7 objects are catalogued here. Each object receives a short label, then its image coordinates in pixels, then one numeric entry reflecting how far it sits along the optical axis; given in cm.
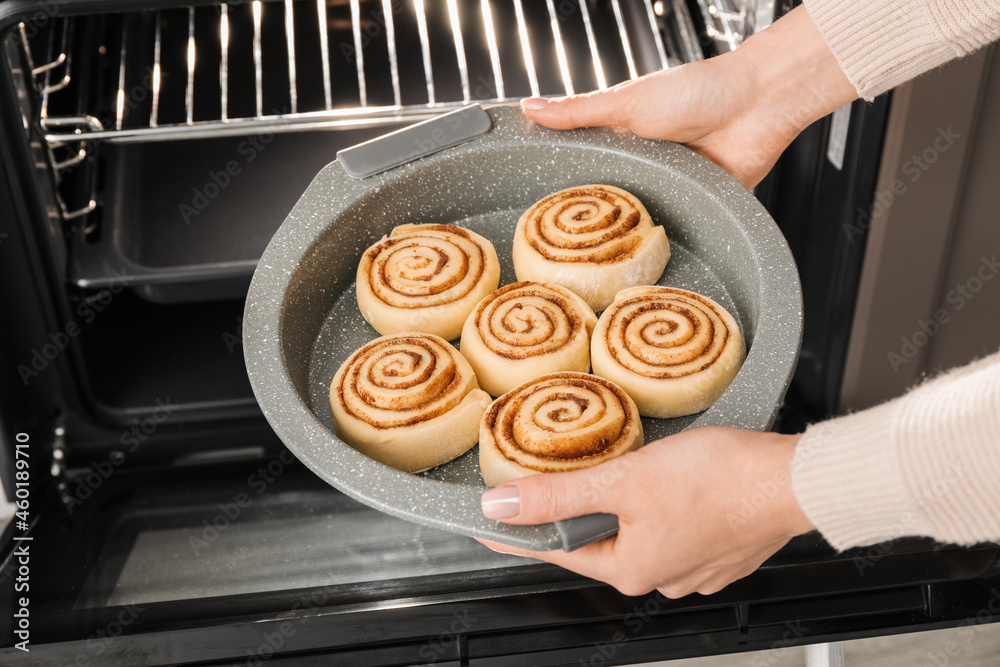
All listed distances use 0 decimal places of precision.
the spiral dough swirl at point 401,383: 108
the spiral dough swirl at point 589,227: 114
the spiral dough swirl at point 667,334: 109
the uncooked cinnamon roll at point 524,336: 110
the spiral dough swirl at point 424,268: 113
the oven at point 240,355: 113
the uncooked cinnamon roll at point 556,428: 105
